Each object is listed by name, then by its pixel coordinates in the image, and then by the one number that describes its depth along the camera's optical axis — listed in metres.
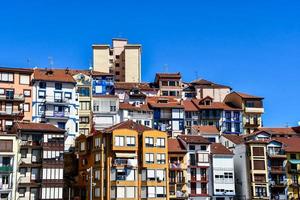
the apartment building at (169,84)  131.36
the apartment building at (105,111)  106.50
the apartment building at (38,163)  80.69
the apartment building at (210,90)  137.50
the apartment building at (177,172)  90.62
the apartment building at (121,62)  156.75
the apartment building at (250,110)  124.62
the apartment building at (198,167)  93.81
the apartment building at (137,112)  110.12
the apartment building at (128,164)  84.31
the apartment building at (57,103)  98.44
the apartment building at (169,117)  114.75
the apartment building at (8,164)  79.25
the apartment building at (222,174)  96.31
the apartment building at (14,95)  90.36
